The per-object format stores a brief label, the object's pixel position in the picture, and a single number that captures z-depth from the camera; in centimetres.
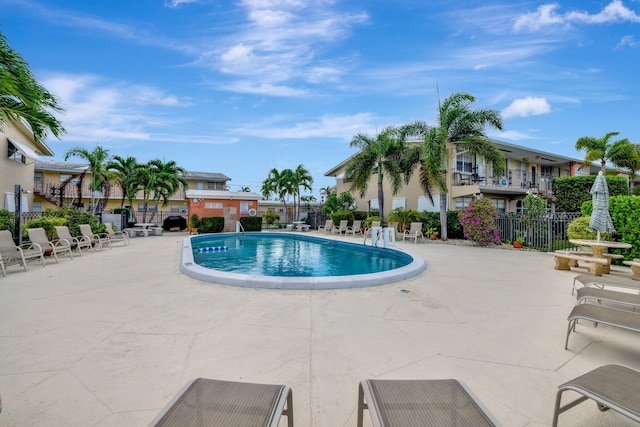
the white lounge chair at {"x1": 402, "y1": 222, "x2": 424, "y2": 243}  1587
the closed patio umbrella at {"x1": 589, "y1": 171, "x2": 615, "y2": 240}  799
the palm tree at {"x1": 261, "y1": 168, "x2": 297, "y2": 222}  2905
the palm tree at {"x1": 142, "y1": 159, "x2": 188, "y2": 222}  2203
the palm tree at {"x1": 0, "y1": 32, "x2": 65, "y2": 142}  540
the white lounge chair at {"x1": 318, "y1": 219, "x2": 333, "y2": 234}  2140
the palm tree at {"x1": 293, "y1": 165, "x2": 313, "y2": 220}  2914
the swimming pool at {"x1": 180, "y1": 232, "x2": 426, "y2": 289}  596
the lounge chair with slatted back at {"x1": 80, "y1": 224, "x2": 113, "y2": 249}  1119
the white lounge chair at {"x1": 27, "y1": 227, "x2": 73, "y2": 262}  860
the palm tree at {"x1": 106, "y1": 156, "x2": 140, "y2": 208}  2191
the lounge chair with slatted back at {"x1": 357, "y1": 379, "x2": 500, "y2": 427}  161
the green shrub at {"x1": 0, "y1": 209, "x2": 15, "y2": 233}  920
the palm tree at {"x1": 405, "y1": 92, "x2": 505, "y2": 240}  1521
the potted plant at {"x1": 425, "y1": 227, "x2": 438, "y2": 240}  1681
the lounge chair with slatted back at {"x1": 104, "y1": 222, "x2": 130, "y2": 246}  1348
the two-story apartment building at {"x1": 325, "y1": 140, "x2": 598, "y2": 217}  2038
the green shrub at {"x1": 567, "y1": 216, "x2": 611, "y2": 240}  978
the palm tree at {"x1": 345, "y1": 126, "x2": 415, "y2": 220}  1881
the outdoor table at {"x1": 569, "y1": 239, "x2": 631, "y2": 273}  766
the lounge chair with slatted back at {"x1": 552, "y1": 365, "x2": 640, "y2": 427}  172
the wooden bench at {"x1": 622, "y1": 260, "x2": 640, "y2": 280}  696
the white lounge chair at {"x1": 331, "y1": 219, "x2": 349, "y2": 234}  2028
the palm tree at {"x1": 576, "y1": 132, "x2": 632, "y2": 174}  2244
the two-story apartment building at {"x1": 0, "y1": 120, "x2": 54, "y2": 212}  1341
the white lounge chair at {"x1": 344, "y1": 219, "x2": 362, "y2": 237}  1909
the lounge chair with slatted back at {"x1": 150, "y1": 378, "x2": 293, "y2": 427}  157
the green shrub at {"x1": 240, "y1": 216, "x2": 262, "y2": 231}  2256
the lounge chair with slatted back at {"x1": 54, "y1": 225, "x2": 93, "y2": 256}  995
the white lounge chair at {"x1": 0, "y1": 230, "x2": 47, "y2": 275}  722
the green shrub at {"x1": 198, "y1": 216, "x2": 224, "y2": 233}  2114
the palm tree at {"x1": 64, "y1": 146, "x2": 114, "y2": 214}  2105
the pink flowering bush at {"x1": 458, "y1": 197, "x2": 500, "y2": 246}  1357
